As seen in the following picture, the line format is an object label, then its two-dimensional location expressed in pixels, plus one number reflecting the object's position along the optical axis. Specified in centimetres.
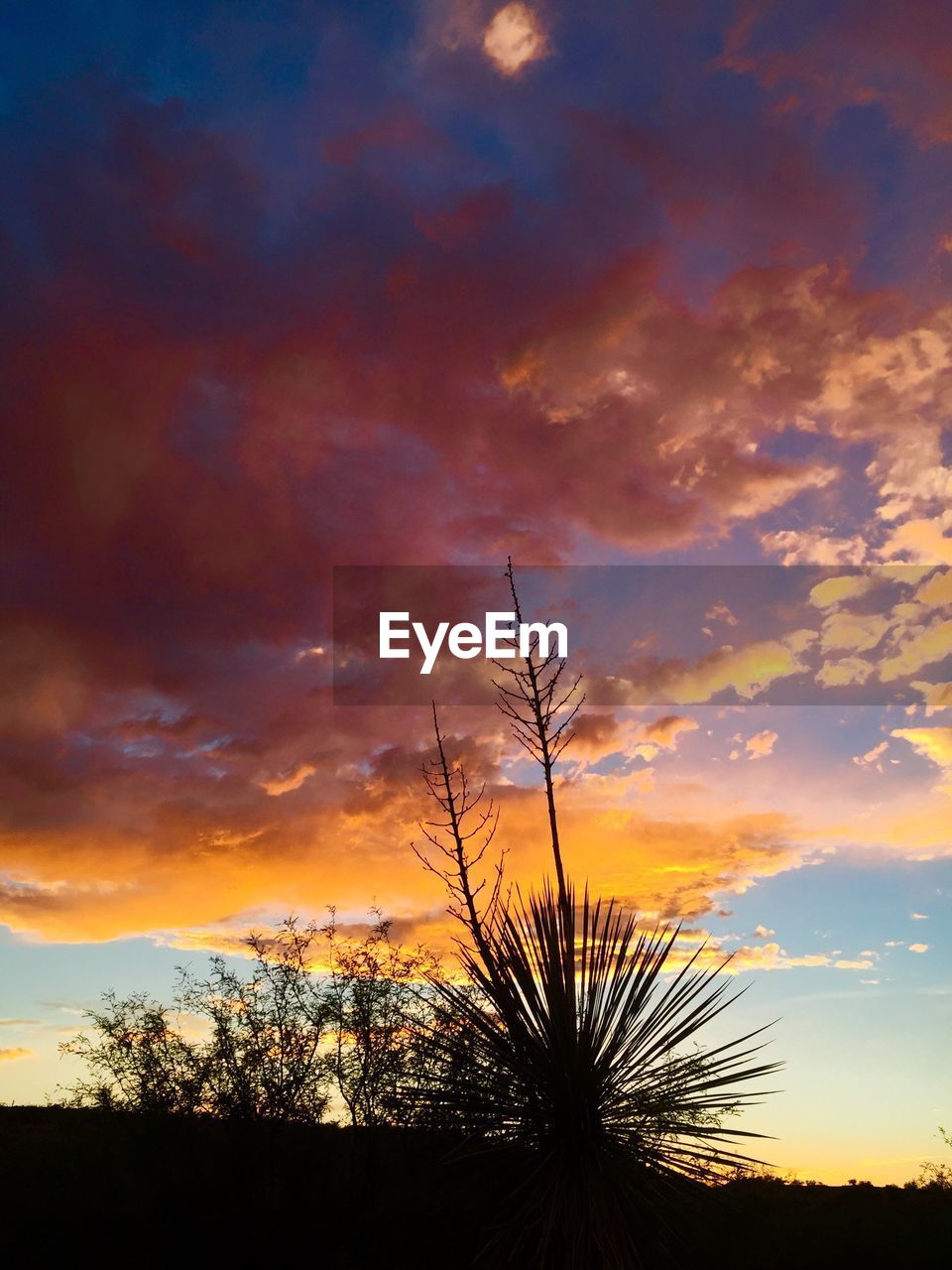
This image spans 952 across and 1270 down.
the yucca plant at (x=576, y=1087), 956
